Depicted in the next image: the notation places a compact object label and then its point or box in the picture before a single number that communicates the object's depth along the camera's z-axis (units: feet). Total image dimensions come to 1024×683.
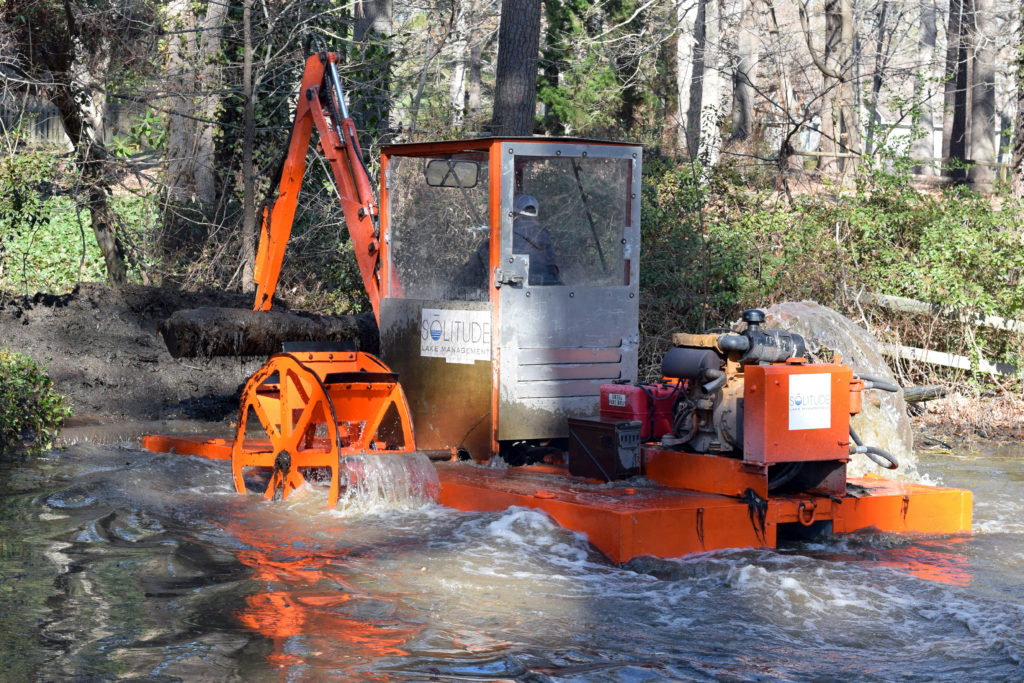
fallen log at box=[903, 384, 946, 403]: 40.75
